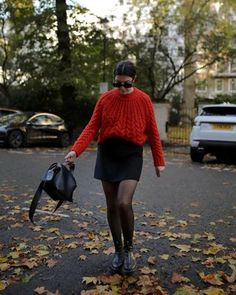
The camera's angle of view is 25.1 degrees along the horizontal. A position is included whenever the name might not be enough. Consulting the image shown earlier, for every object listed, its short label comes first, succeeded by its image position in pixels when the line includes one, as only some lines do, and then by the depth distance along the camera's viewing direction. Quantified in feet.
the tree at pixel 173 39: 79.77
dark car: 65.10
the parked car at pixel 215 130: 46.88
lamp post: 82.40
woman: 14.89
